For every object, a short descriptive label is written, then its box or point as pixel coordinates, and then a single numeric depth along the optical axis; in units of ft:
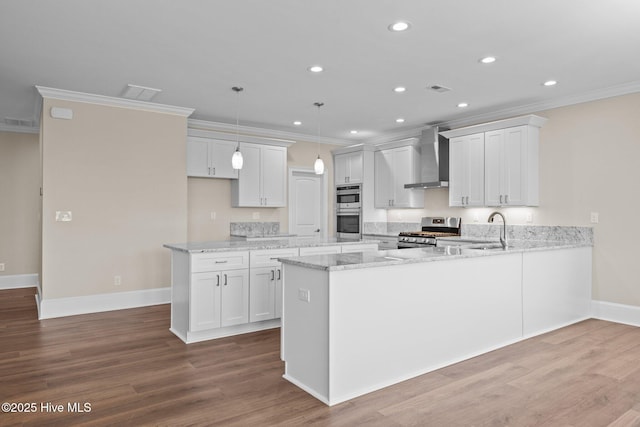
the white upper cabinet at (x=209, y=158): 19.92
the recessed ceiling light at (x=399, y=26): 10.10
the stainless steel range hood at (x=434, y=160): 20.63
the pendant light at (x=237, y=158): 15.29
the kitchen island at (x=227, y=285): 12.77
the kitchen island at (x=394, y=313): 8.87
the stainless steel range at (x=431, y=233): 20.31
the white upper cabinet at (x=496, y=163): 17.13
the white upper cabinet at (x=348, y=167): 24.49
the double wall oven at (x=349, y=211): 24.70
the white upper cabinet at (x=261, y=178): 21.52
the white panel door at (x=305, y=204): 24.68
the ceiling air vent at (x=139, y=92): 15.29
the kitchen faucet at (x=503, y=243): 13.39
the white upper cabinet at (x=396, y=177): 22.21
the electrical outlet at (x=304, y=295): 9.29
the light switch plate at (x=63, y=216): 16.06
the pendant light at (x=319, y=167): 16.76
